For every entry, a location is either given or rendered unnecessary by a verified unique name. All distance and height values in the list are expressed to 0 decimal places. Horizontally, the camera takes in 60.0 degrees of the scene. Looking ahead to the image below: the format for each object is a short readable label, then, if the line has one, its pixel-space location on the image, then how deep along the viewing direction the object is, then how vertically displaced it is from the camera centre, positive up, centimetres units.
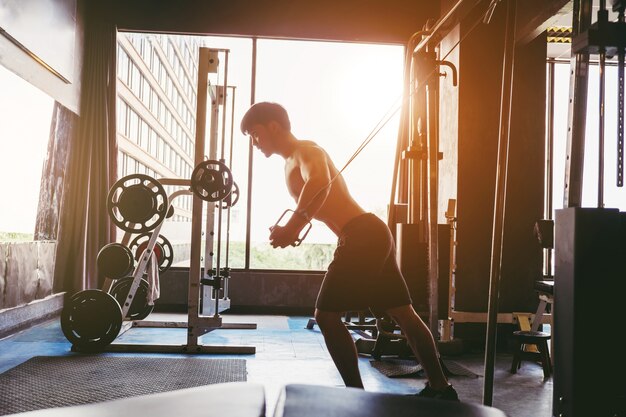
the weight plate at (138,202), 377 +11
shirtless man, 217 -10
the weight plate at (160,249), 445 -27
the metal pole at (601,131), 179 +34
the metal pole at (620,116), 176 +38
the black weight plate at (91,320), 377 -73
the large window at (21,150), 400 +51
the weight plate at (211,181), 387 +28
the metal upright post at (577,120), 179 +37
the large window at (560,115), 579 +128
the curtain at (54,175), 490 +37
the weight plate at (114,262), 406 -34
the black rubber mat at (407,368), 340 -94
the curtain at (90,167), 540 +50
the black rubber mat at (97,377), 265 -92
